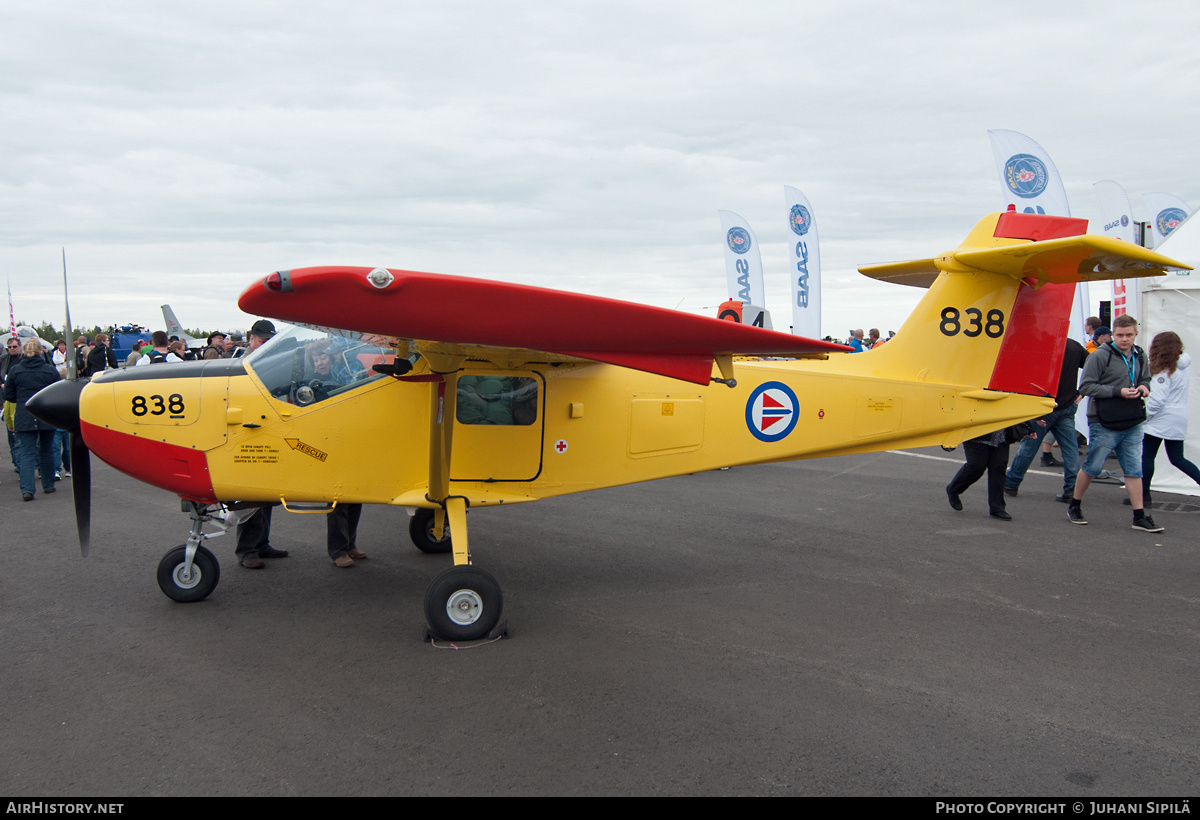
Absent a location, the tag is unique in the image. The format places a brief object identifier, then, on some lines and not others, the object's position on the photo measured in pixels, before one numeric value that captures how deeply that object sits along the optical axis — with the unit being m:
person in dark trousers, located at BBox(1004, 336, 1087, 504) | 8.03
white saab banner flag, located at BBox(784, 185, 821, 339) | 19.70
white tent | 8.49
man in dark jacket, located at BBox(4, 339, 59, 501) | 8.63
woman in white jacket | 6.97
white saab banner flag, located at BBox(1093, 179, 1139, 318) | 10.34
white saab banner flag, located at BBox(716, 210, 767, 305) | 22.08
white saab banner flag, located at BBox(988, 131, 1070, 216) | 11.65
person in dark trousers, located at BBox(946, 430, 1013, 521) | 7.47
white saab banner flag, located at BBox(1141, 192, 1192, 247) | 20.23
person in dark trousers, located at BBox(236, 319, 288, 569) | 5.76
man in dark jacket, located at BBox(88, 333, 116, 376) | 11.12
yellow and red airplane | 3.82
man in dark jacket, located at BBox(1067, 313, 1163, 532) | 7.01
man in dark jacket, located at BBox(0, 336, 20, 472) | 9.36
